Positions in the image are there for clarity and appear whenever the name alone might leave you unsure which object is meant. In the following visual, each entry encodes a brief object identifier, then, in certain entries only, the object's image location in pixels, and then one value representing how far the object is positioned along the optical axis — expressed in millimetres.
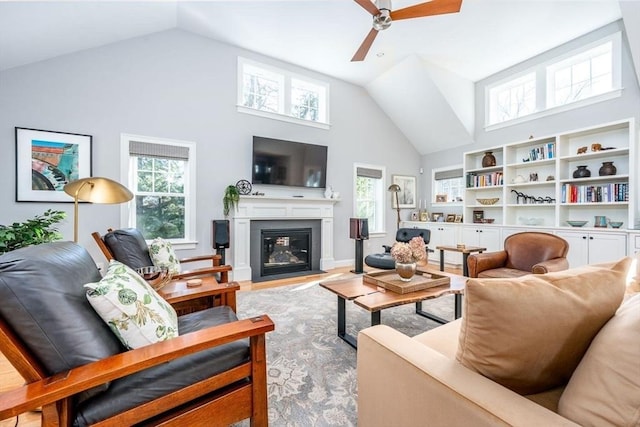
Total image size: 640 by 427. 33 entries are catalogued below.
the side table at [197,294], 1743
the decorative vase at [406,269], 2168
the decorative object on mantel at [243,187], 4316
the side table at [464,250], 3915
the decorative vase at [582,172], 3844
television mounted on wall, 4441
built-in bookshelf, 3602
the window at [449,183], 5639
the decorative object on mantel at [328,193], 5035
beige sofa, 612
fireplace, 4426
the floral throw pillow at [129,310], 1012
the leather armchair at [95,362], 818
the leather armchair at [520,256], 2912
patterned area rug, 1477
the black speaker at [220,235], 3814
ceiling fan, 2387
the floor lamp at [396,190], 5789
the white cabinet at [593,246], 3402
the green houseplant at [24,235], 2114
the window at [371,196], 5629
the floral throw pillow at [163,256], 2271
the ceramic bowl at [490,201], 4982
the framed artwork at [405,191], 6016
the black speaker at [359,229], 4730
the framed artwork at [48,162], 3092
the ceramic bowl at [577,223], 3887
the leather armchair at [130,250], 1962
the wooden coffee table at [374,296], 1874
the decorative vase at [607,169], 3637
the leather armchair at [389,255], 3537
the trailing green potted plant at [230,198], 4129
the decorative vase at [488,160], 4979
